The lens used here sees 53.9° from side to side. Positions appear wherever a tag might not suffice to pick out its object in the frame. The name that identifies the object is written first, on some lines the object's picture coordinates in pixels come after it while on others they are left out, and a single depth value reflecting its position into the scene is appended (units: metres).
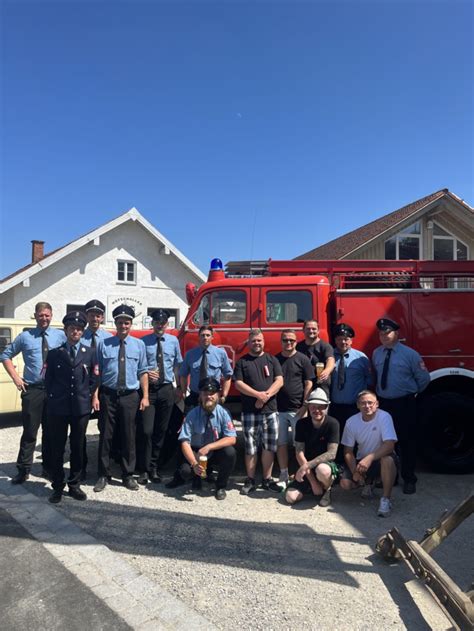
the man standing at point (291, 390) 5.18
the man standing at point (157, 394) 5.36
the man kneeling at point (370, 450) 4.56
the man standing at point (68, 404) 4.78
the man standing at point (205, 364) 5.35
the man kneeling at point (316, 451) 4.72
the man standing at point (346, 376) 5.33
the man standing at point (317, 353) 5.26
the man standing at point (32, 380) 5.28
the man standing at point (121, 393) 5.09
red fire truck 5.62
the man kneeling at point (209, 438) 4.95
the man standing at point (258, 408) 5.08
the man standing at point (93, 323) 5.49
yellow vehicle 8.31
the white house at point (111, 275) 17.94
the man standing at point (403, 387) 5.11
